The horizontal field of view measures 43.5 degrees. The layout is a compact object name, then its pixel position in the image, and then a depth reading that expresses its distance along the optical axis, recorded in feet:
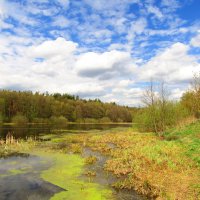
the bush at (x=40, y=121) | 329.15
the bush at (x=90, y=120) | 427.90
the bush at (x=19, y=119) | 291.46
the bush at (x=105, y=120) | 457.68
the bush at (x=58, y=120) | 342.85
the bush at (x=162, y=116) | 139.44
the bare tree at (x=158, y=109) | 136.15
